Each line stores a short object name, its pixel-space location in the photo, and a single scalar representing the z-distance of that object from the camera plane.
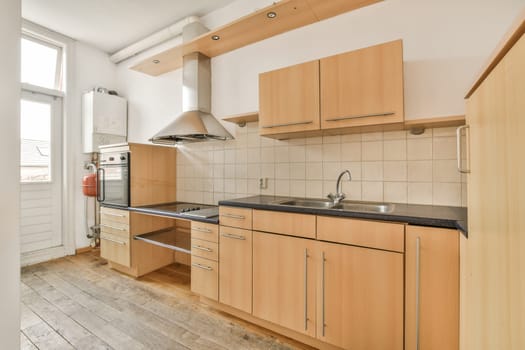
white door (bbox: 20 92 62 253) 3.23
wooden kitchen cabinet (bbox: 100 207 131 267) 2.84
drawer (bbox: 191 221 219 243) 2.12
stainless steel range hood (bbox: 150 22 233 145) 2.62
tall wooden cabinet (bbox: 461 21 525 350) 0.54
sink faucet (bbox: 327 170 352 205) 2.06
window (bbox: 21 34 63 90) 3.25
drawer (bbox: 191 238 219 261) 2.12
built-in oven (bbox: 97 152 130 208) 2.88
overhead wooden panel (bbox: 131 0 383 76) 2.04
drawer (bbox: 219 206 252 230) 1.94
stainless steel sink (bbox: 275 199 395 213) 1.93
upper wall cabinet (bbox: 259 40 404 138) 1.64
